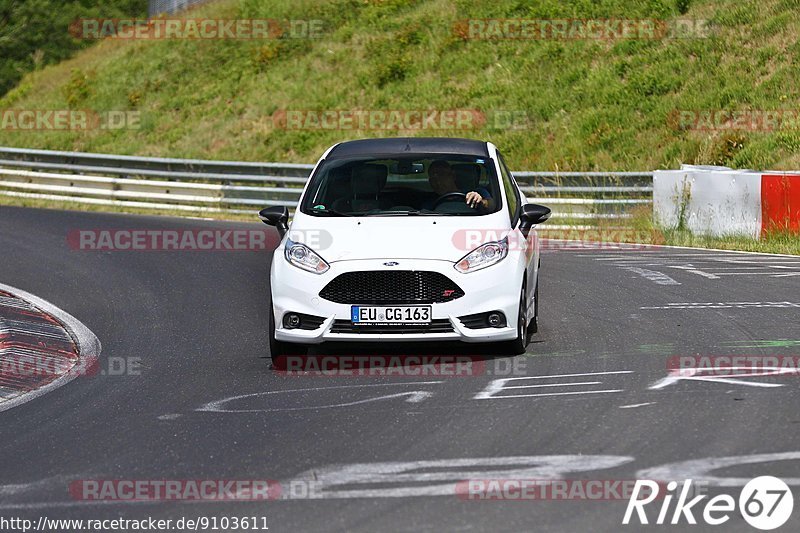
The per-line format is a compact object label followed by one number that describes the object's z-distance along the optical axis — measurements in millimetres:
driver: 21750
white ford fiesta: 19344
